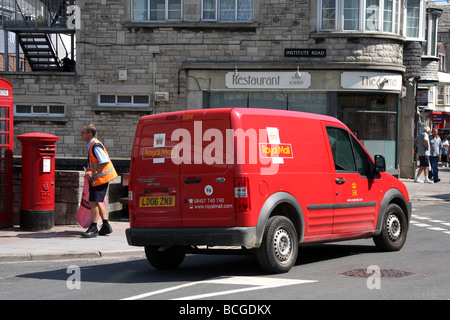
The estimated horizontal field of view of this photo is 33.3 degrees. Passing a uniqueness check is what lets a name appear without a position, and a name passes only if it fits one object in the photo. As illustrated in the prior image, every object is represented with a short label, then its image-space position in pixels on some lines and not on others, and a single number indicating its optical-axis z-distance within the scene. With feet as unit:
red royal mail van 28.37
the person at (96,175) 41.68
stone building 81.56
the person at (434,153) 87.20
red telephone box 45.01
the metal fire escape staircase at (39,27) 86.07
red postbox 43.75
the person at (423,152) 84.23
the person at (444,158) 146.02
